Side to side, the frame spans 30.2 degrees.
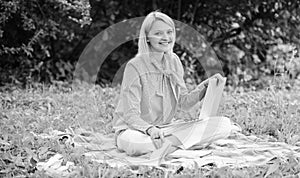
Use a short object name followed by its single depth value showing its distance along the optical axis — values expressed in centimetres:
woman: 345
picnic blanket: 317
